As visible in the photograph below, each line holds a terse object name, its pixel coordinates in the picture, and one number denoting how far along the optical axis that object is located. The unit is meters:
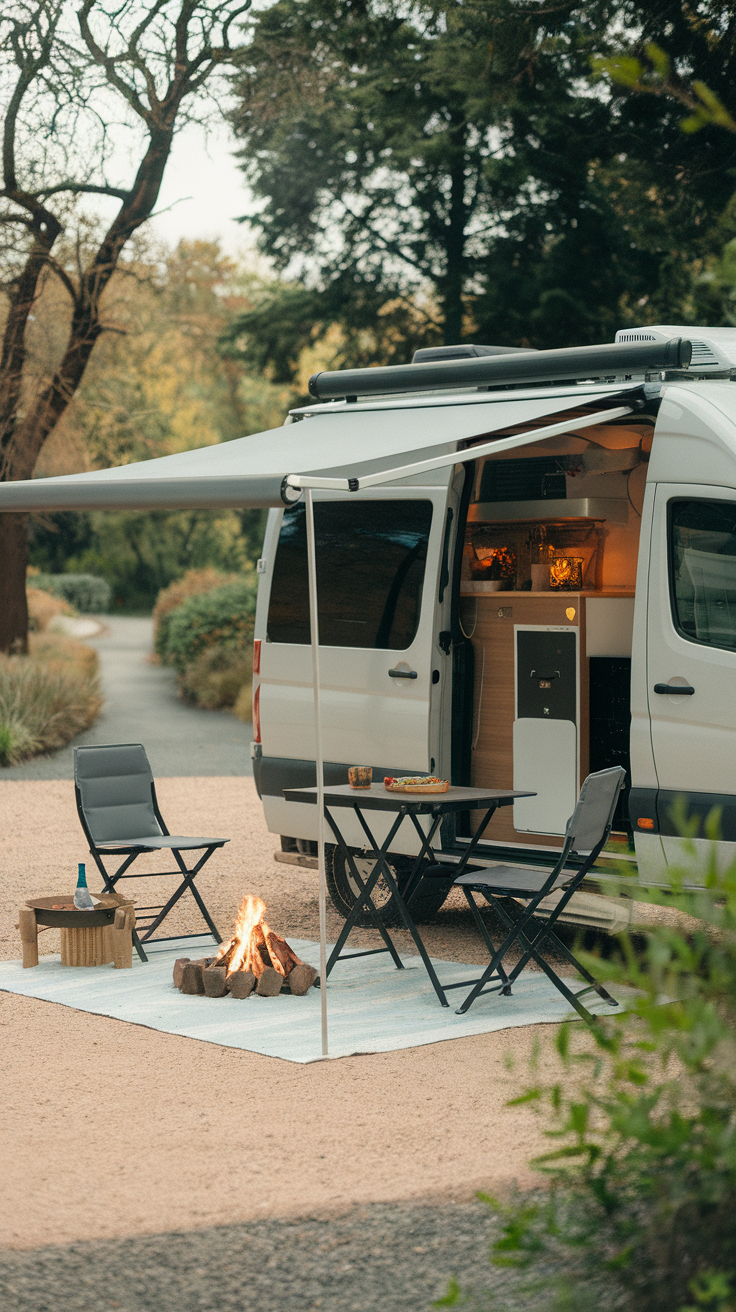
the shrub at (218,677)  19.72
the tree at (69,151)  15.58
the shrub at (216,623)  20.30
